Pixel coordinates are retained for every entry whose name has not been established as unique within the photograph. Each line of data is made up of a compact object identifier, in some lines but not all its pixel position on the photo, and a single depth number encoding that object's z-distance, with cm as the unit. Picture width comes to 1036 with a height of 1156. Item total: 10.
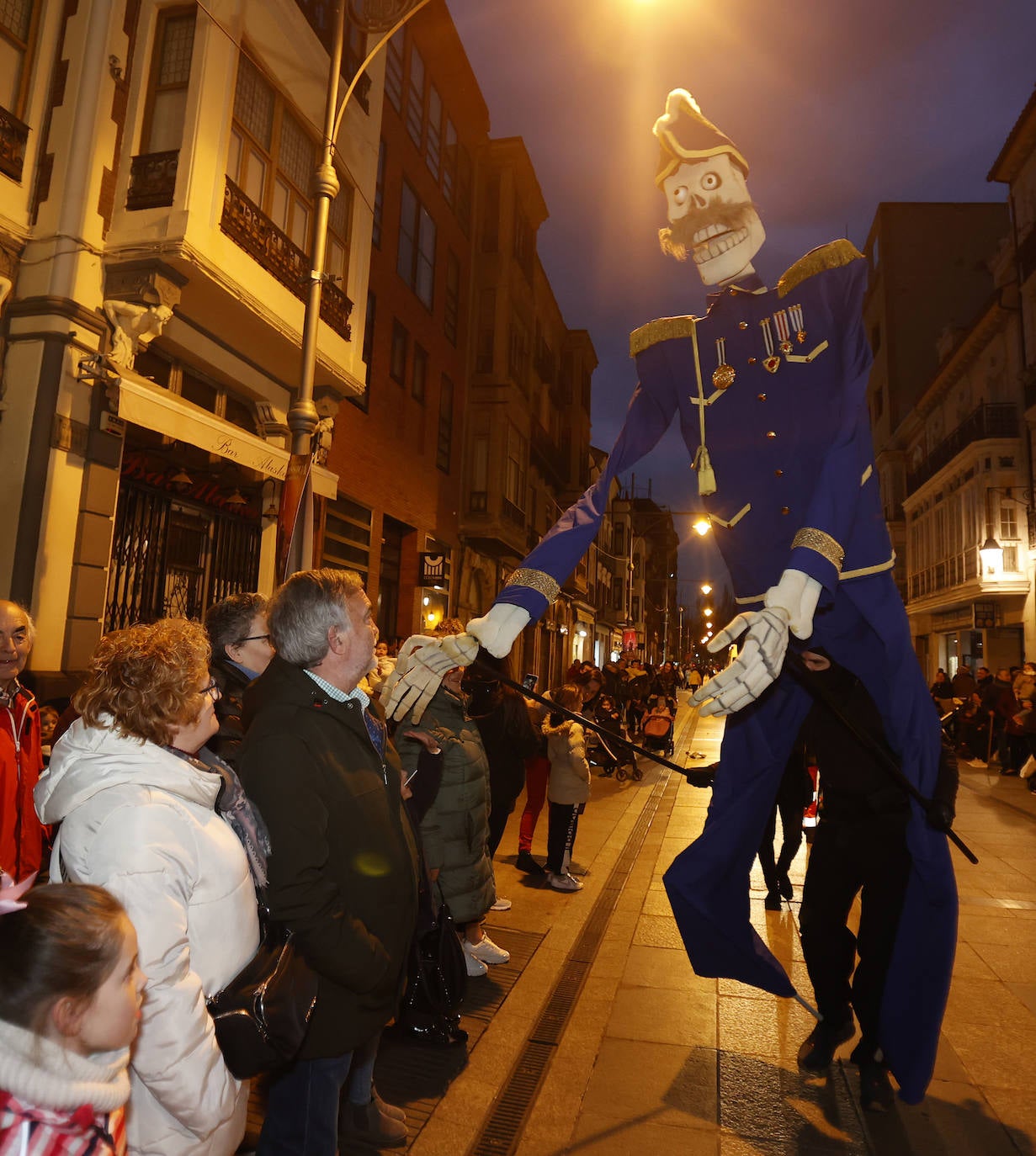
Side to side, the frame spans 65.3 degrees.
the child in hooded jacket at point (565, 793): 670
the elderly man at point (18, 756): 353
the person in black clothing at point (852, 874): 325
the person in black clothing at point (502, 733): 552
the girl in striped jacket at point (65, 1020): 137
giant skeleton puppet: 296
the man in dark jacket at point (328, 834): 219
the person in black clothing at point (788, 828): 615
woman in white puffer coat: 175
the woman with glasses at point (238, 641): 332
